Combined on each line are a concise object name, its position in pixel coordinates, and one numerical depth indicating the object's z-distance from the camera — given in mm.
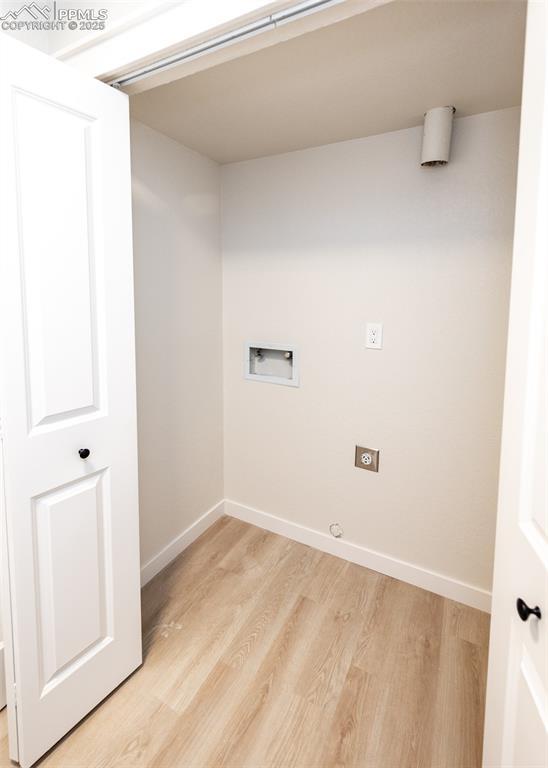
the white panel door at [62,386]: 1064
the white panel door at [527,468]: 725
